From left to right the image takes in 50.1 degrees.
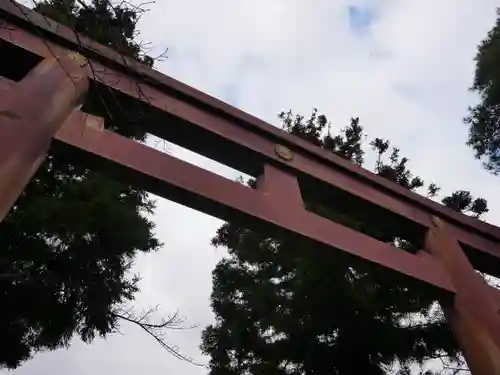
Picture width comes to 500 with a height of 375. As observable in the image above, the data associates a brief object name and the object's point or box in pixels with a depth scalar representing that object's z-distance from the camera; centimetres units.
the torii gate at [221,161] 221
